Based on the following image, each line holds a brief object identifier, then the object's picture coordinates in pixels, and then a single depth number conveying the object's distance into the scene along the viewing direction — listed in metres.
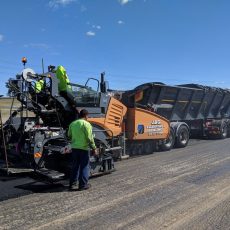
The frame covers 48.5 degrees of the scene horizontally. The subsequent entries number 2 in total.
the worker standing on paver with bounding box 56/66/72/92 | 5.97
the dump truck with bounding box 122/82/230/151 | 8.52
